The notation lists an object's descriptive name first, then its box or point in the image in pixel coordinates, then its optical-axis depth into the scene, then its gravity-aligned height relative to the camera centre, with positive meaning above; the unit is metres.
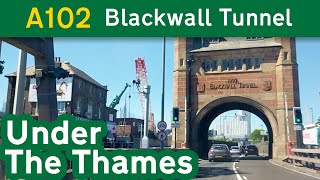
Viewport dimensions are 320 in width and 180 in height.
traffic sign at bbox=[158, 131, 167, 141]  20.38 -0.25
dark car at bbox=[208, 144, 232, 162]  29.62 -1.80
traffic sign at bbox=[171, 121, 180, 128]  23.25 +0.49
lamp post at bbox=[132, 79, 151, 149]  22.50 +1.74
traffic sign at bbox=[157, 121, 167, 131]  20.55 +0.34
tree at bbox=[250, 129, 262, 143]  150.12 -1.21
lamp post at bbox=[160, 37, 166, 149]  23.81 +4.43
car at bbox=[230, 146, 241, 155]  47.00 -2.34
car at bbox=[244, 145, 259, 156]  46.09 -2.26
